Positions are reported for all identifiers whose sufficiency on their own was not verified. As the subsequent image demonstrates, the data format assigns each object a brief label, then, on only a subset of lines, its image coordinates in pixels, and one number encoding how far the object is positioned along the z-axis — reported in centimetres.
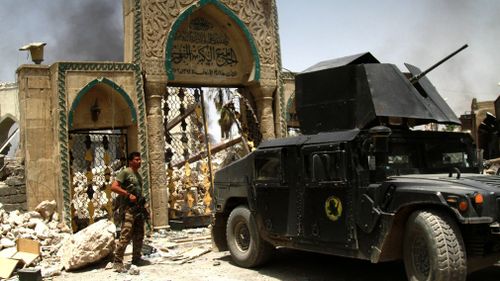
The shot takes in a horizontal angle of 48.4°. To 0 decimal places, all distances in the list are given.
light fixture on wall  1162
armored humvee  522
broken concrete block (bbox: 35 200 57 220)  1065
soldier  788
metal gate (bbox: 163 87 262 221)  1305
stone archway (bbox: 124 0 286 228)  1172
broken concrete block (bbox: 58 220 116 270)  808
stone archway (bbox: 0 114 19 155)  2587
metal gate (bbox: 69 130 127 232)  1139
